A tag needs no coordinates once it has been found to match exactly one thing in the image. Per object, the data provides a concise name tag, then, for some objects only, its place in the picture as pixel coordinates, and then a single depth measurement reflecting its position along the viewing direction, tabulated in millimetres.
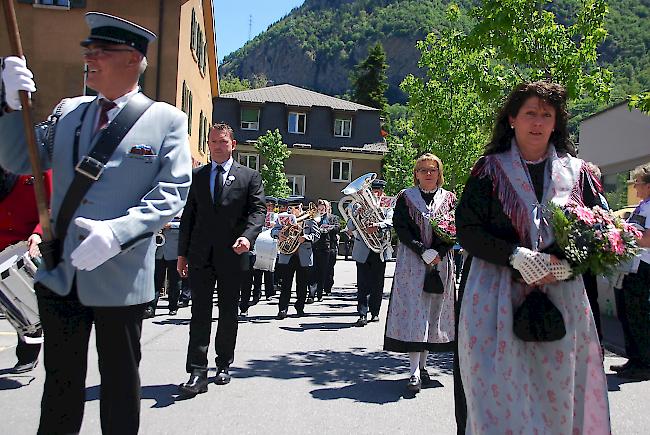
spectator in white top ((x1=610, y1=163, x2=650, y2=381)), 6957
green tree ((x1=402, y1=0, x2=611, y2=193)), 9320
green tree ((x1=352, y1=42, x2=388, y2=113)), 79438
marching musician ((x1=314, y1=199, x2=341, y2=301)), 13695
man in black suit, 5887
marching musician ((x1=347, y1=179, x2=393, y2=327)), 10578
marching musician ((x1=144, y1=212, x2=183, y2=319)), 11094
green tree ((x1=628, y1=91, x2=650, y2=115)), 6821
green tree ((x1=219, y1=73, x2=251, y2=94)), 87312
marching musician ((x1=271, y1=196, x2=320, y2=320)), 11219
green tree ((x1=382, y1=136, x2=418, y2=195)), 45375
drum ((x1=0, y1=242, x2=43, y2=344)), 5422
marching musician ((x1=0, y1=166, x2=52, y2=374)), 5598
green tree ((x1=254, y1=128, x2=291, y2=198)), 42062
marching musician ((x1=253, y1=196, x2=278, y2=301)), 13219
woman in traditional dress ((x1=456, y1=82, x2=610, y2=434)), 3262
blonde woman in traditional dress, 6148
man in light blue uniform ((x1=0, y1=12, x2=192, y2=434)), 3086
